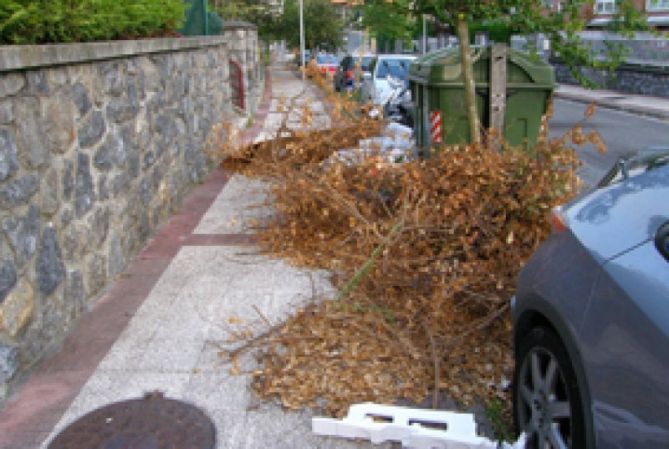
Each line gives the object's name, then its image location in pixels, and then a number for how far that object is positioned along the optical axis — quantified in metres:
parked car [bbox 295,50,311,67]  44.65
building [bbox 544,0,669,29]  31.47
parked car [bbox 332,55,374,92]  23.54
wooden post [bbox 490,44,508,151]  7.48
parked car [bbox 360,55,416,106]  16.47
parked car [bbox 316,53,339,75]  34.38
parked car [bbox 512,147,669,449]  2.17
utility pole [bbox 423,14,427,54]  6.57
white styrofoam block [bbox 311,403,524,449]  3.15
